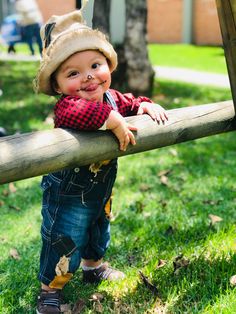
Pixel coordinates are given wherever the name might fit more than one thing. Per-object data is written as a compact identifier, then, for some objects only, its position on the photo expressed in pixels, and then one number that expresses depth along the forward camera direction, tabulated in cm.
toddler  215
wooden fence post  236
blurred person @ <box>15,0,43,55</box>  987
